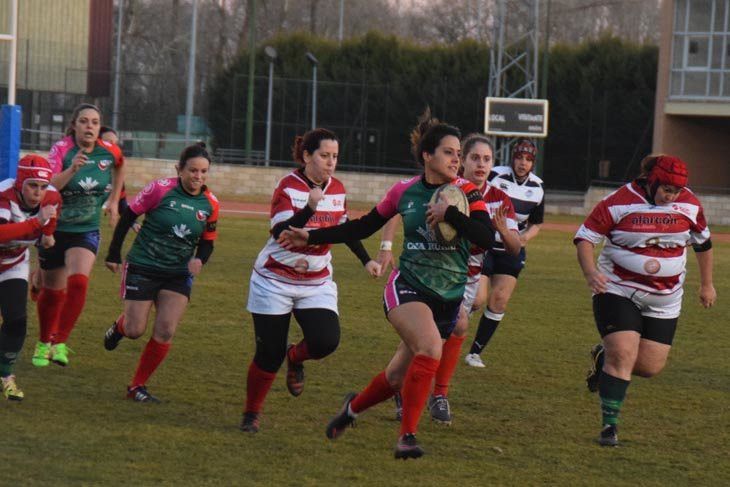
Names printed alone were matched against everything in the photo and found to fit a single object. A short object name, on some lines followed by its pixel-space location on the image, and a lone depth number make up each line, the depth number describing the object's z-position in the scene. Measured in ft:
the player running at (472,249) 47.92
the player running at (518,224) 67.15
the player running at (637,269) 49.42
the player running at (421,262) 43.14
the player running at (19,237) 50.42
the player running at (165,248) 53.83
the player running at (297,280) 48.65
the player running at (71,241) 62.03
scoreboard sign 238.68
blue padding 87.56
